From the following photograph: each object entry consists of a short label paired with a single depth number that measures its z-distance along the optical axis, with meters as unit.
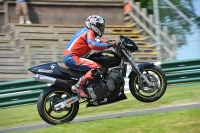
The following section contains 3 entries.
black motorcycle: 17.78
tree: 28.47
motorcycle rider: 18.14
